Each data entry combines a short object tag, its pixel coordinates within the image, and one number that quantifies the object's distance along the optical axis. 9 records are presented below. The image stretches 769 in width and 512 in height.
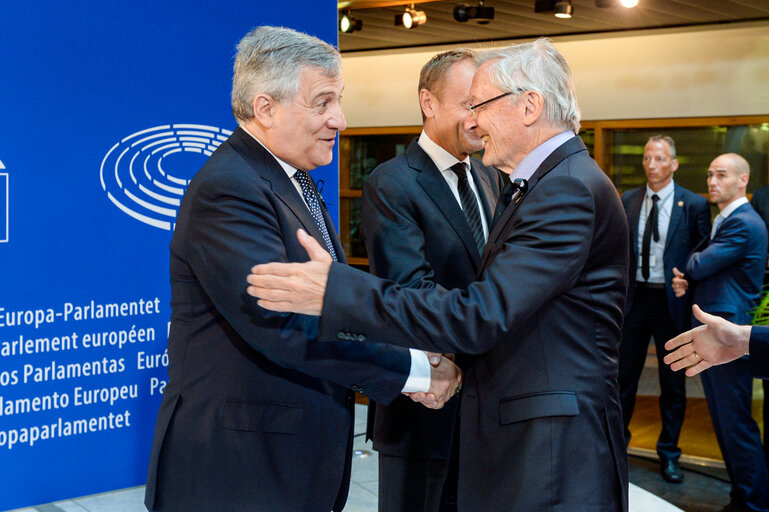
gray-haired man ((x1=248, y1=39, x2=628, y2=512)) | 1.72
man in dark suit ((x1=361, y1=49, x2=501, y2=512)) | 2.59
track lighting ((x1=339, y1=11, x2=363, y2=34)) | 7.53
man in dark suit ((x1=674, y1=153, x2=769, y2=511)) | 4.78
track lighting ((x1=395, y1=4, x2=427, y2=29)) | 7.25
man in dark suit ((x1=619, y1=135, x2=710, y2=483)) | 5.61
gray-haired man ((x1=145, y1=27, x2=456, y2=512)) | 1.86
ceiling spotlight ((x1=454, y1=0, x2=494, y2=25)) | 7.02
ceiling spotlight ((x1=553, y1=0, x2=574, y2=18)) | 6.69
